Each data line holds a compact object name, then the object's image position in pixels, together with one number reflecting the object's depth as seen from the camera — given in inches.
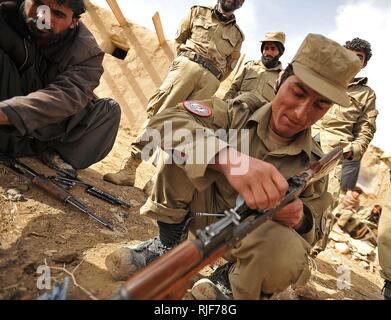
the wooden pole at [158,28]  231.5
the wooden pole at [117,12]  230.4
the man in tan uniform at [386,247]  92.8
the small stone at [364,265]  190.5
